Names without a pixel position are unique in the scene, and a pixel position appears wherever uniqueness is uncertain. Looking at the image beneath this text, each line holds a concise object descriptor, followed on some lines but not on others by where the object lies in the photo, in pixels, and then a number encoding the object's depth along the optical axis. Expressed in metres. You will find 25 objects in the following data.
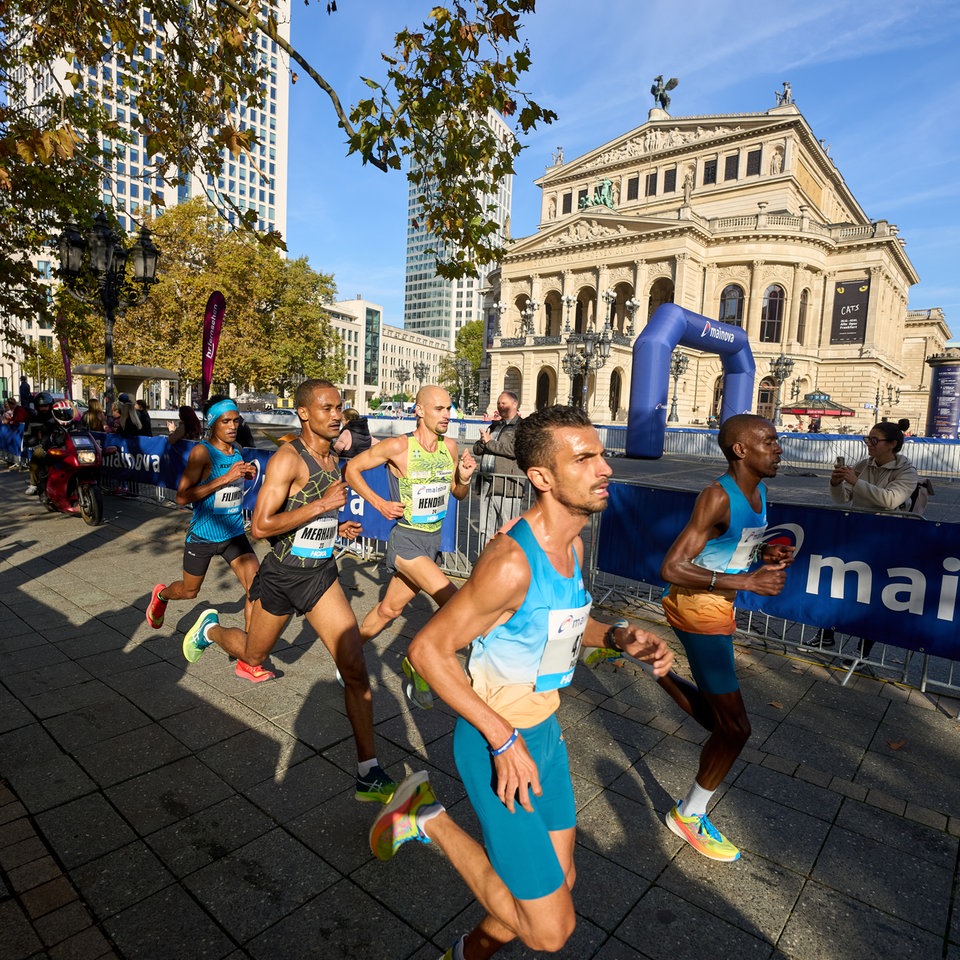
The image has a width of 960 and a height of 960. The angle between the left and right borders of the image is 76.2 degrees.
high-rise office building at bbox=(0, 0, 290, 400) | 80.88
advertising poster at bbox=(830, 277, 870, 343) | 51.47
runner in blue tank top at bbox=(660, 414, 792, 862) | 2.76
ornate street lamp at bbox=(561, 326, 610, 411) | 25.56
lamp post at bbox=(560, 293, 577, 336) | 47.45
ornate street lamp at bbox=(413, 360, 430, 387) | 74.75
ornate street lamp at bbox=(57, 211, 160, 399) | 10.40
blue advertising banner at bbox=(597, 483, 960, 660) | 4.47
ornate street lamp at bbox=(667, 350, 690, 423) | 38.83
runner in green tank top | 4.57
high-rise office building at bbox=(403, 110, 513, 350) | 163.00
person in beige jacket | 5.33
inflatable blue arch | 21.66
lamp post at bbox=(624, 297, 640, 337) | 46.06
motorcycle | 9.59
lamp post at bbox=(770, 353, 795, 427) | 38.54
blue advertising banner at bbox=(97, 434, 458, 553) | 7.73
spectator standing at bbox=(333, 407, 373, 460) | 8.02
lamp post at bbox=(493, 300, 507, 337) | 62.06
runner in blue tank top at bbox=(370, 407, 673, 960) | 1.77
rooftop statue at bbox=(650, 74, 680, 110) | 66.38
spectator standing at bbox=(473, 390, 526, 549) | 7.14
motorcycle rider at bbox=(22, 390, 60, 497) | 11.59
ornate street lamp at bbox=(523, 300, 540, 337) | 59.31
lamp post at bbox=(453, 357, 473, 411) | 89.31
